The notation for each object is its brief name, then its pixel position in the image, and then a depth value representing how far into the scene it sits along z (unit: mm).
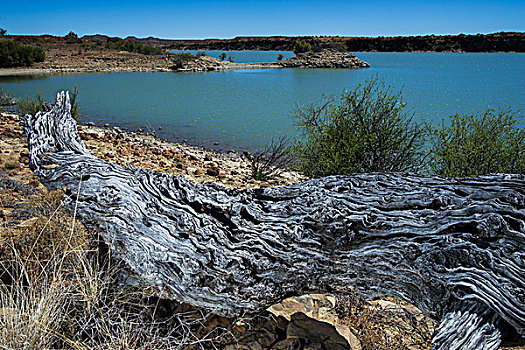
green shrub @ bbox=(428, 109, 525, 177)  6070
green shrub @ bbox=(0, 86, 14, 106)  17719
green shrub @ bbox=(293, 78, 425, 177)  6547
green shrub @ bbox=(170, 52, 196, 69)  42531
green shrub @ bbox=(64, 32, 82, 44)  62312
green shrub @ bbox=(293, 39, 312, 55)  61581
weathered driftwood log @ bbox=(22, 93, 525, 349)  2352
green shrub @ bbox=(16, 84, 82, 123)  12288
